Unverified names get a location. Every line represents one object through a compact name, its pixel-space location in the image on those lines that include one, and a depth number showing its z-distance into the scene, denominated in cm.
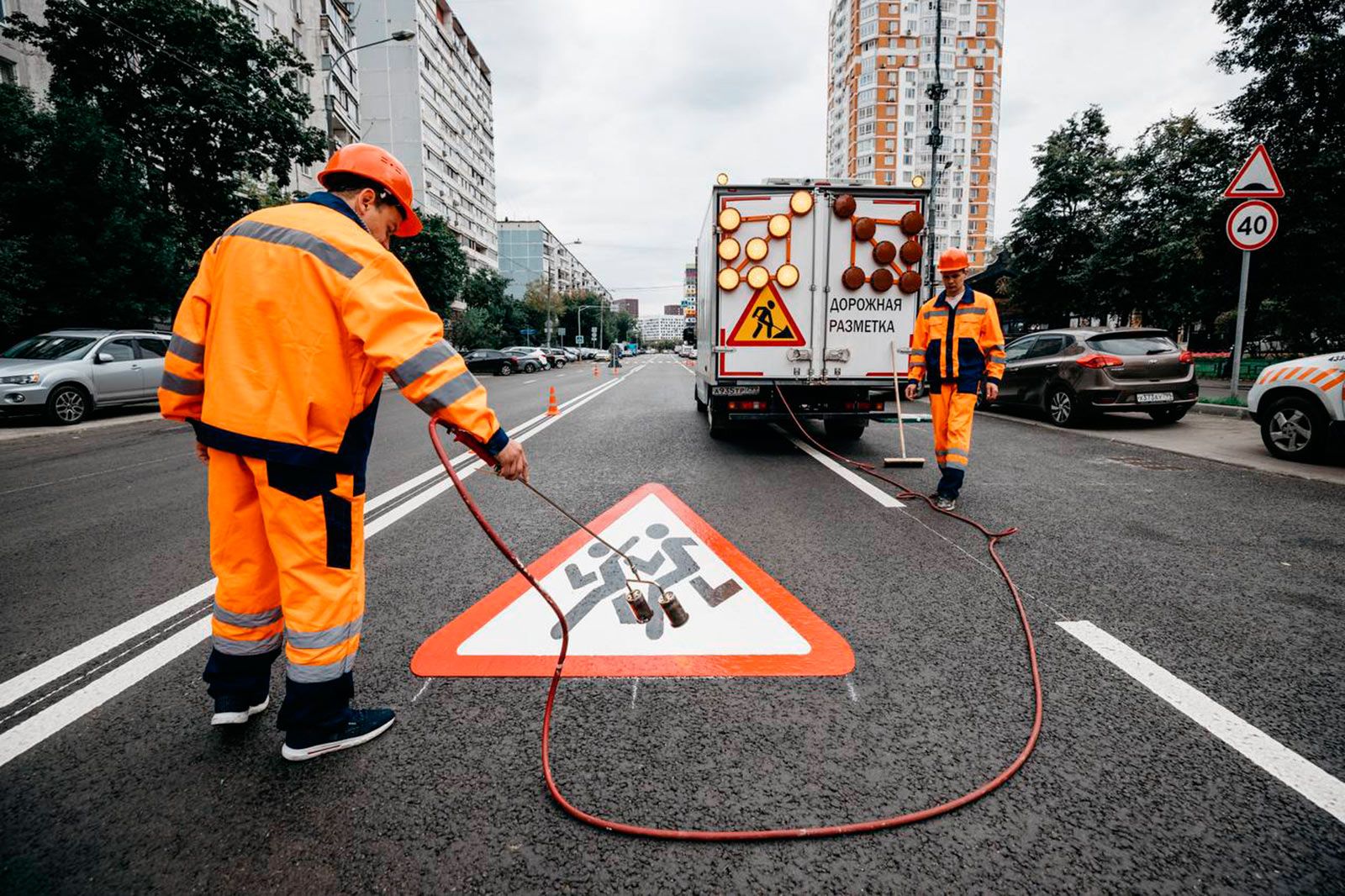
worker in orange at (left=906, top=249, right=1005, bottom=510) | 541
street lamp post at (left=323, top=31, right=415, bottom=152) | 1988
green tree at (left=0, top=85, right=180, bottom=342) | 1430
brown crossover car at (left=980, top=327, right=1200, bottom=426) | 978
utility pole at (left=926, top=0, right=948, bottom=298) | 2319
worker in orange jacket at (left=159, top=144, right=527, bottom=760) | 194
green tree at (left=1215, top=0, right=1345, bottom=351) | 1580
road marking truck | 755
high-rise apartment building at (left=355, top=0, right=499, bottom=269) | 6506
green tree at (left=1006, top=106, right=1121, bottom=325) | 2808
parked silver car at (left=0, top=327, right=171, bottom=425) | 1140
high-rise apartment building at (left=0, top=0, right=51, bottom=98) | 1900
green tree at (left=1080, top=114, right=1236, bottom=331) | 1870
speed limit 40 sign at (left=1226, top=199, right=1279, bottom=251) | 941
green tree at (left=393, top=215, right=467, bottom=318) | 3347
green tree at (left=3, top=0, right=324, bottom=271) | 1756
